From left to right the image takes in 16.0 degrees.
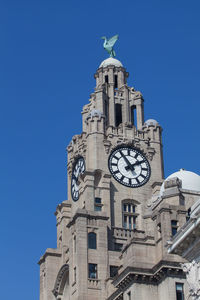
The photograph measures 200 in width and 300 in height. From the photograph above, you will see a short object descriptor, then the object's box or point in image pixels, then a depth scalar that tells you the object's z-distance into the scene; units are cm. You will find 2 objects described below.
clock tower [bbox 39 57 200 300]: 6431
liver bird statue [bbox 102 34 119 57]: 10312
